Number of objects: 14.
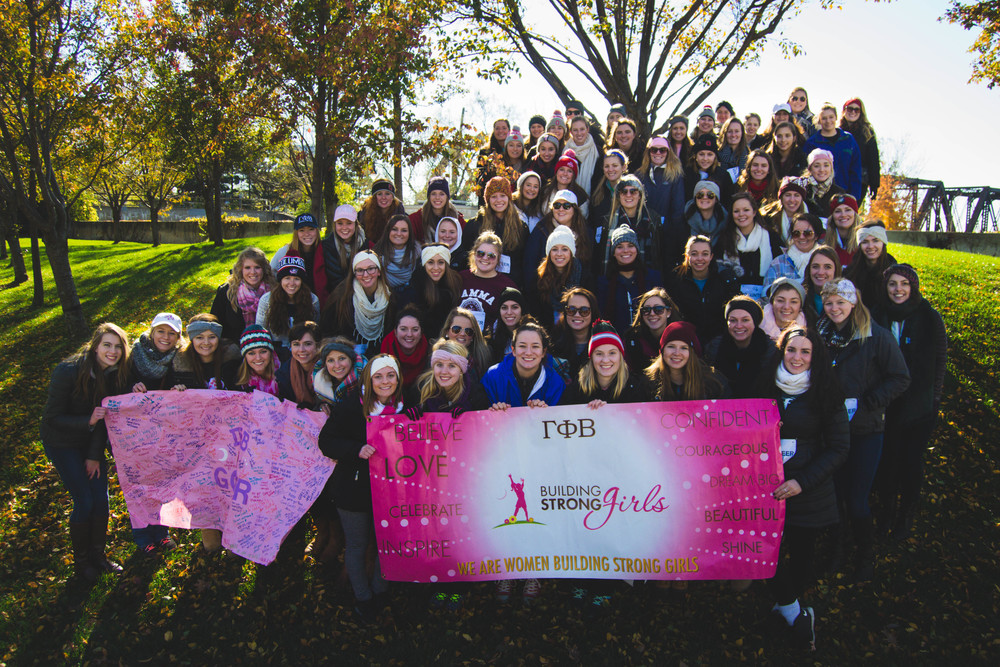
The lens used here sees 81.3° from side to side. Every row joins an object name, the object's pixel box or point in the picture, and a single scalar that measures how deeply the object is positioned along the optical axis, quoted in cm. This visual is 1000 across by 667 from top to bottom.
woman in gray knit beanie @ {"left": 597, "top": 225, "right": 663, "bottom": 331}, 599
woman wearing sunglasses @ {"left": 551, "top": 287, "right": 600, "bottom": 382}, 528
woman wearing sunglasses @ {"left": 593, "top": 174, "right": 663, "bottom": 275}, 671
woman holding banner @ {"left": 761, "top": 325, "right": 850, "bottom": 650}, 415
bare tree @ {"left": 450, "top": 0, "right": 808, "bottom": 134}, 1266
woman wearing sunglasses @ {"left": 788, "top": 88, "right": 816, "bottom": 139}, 891
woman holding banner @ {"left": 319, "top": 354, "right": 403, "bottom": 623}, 452
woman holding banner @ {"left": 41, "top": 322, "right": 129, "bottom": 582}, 483
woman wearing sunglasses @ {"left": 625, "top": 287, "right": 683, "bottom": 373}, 526
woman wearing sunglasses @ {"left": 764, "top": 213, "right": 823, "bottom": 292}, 604
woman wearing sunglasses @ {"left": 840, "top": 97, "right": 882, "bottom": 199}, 840
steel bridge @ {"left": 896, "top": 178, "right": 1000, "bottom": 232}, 2897
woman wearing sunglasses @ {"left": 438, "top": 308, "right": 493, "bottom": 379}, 525
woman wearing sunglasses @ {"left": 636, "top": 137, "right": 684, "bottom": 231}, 740
